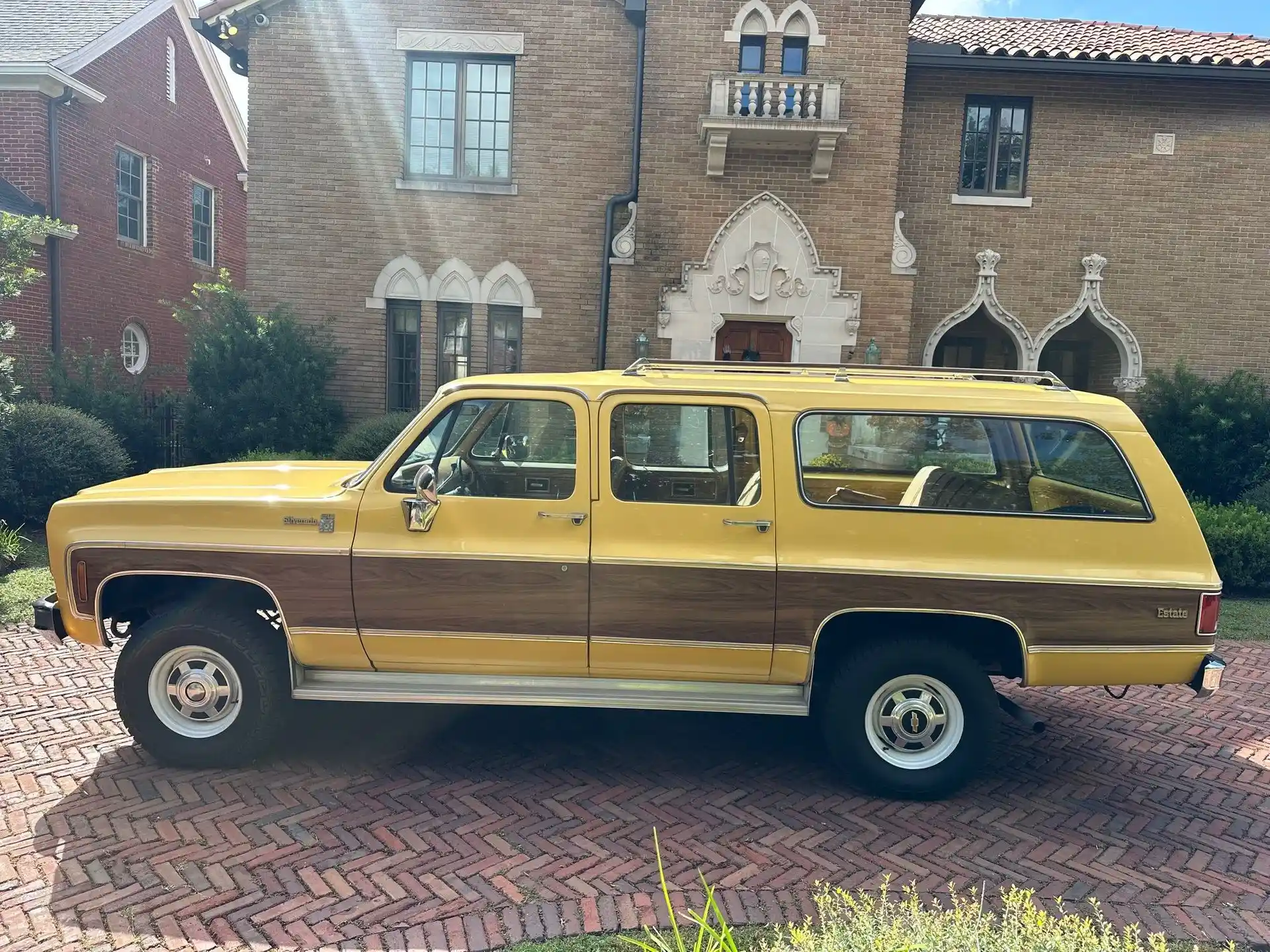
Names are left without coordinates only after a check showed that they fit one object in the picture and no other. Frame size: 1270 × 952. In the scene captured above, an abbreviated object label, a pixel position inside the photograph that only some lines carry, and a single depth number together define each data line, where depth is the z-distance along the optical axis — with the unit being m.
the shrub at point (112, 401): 12.05
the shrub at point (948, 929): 2.51
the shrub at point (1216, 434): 11.70
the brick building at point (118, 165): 15.09
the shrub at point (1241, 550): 8.93
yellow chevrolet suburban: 4.12
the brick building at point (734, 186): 12.12
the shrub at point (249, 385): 11.73
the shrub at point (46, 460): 9.81
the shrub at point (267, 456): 10.88
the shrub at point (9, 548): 8.27
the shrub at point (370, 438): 11.55
